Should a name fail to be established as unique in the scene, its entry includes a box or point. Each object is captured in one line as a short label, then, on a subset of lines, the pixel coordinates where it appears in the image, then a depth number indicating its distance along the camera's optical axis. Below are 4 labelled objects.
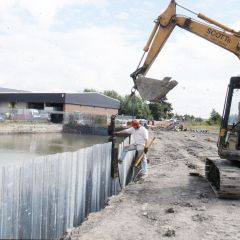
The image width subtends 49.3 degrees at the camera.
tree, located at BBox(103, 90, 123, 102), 72.11
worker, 7.18
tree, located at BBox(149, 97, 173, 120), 51.77
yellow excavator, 5.95
